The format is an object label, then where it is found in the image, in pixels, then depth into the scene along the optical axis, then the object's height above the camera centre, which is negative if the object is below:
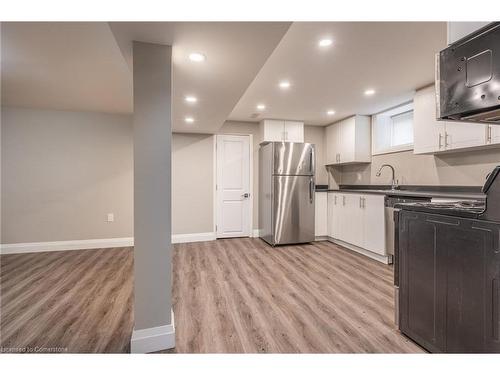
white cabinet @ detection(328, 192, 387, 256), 3.37 -0.58
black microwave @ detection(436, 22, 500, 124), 1.07 +0.51
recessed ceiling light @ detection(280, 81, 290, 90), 2.96 +1.26
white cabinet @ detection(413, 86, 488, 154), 2.56 +0.60
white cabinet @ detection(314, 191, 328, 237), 4.58 -0.57
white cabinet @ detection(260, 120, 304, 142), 4.58 +1.05
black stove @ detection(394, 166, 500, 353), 1.18 -0.52
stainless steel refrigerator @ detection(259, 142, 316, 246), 4.20 -0.14
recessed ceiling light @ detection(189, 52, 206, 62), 1.77 +0.97
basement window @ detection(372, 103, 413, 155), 3.83 +0.93
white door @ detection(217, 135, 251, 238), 4.81 -0.03
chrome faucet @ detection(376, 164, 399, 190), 3.82 +0.03
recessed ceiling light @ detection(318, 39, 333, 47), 2.04 +1.23
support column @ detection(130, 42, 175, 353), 1.59 -0.08
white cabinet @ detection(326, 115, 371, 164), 4.30 +0.80
